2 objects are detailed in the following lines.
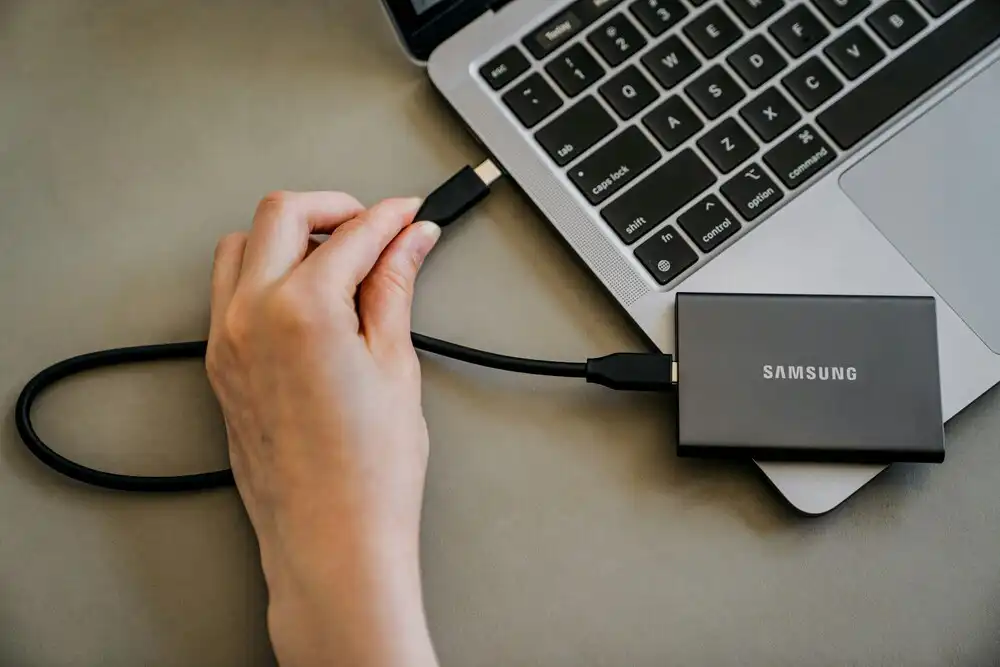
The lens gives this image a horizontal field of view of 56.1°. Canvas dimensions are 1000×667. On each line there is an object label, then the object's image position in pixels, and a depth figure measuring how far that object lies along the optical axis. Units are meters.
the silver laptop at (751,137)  0.56
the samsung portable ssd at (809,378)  0.52
